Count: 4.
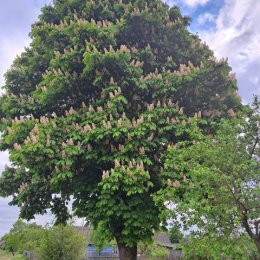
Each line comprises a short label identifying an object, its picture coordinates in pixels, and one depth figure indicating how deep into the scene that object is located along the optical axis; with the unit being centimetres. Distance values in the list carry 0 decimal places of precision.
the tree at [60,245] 2836
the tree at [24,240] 4689
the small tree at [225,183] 1018
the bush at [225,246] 991
